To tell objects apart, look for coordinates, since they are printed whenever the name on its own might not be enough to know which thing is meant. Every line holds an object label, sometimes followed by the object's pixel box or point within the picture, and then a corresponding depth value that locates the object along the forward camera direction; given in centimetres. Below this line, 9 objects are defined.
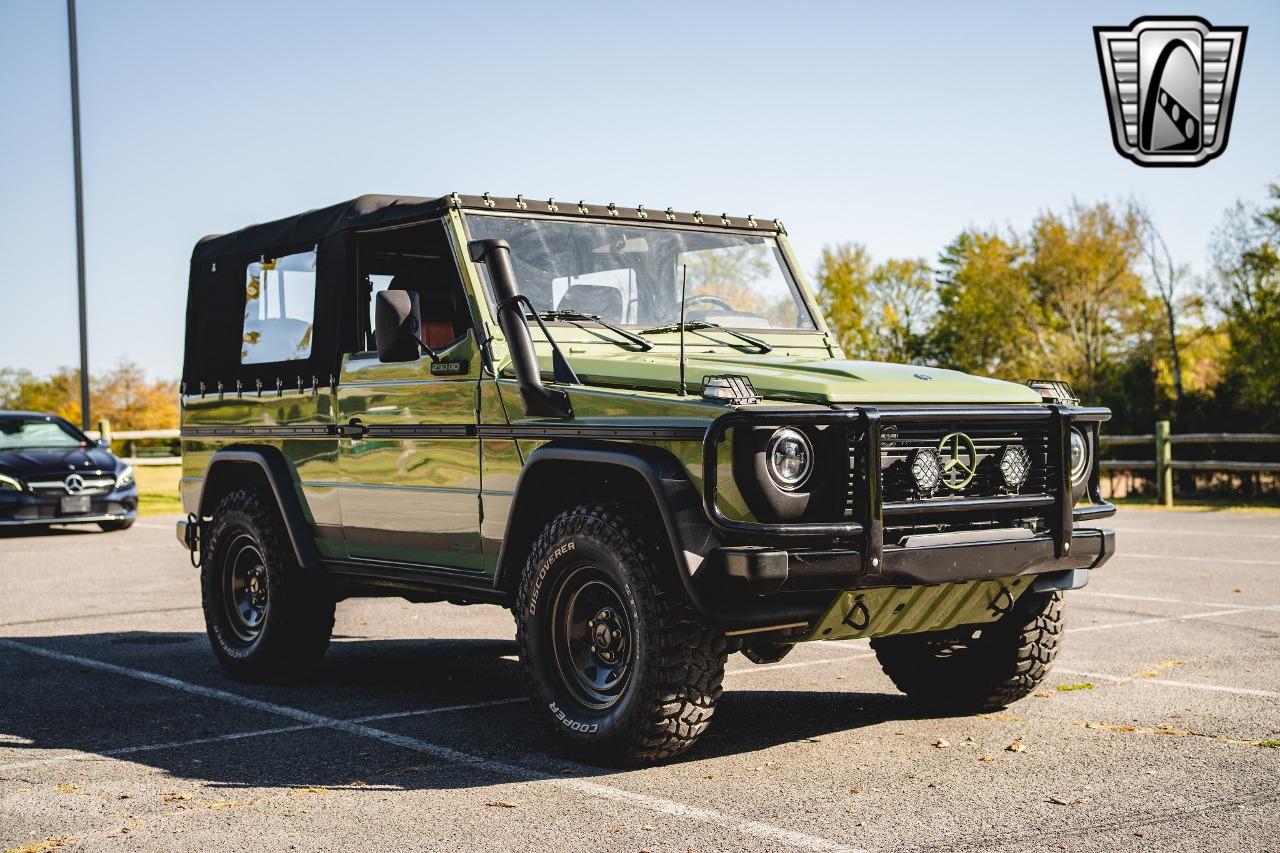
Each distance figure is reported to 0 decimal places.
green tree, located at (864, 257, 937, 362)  6650
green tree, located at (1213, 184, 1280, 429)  2678
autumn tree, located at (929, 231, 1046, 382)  5006
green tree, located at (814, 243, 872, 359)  6356
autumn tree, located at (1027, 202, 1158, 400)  4609
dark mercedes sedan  1805
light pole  2403
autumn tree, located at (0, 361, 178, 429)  5825
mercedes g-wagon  535
